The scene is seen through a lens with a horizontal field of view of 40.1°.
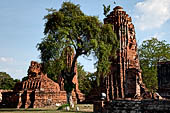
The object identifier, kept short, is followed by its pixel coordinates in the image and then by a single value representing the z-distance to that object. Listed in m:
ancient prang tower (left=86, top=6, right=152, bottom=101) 25.67
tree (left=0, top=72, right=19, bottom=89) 48.29
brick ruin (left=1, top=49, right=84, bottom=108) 21.22
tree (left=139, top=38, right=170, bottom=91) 35.66
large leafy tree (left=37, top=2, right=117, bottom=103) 18.80
